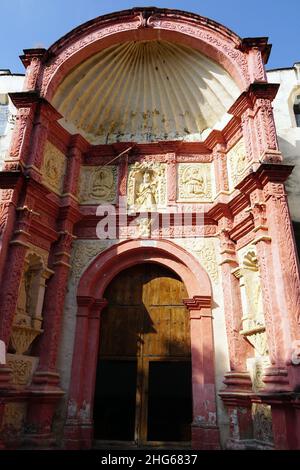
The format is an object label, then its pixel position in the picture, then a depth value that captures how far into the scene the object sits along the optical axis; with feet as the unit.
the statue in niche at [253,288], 19.13
